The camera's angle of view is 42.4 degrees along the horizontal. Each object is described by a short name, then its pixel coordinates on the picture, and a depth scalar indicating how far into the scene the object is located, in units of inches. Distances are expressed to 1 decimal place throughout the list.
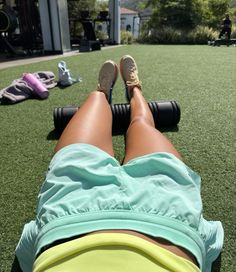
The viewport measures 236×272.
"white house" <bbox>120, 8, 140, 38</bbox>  1594.5
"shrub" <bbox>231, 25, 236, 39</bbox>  624.1
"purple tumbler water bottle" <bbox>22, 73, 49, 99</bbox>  136.2
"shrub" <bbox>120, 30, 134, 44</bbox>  617.9
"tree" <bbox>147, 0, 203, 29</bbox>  693.9
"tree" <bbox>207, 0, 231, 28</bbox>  754.8
